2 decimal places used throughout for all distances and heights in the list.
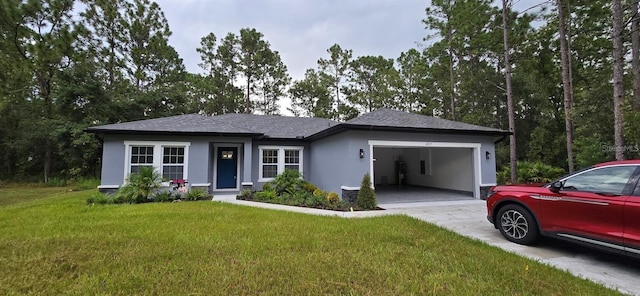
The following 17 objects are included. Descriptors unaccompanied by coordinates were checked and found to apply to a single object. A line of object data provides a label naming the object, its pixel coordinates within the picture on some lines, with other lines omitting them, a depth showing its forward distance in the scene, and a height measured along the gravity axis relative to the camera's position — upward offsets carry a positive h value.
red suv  3.29 -0.67
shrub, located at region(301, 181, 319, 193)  9.61 -0.90
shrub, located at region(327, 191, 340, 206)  7.69 -1.06
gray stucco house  8.50 +0.53
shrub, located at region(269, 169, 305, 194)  9.51 -0.67
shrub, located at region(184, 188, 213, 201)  8.78 -1.04
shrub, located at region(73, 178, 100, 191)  13.88 -1.07
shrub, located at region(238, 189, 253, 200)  9.14 -1.10
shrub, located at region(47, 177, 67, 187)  15.80 -1.08
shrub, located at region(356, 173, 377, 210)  7.43 -0.93
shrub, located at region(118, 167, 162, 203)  8.23 -0.71
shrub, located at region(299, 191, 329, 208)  7.71 -1.14
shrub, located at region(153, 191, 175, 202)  8.54 -1.08
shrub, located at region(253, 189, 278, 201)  8.76 -1.09
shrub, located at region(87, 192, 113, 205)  7.95 -1.08
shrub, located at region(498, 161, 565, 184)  11.34 -0.44
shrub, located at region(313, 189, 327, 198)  8.57 -0.99
